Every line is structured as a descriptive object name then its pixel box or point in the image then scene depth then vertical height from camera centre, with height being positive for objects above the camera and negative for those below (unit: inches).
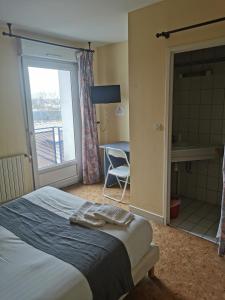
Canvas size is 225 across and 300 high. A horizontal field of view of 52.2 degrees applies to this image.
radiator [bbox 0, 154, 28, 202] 118.5 -34.0
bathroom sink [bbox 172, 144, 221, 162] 106.3 -21.5
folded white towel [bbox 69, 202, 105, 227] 66.9 -31.9
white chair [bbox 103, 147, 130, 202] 128.1 -34.5
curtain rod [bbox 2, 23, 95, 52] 111.4 +37.8
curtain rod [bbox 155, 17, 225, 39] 77.1 +28.4
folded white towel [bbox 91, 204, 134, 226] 67.7 -31.8
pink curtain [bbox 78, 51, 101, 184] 147.5 -10.1
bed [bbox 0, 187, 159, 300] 46.6 -34.1
